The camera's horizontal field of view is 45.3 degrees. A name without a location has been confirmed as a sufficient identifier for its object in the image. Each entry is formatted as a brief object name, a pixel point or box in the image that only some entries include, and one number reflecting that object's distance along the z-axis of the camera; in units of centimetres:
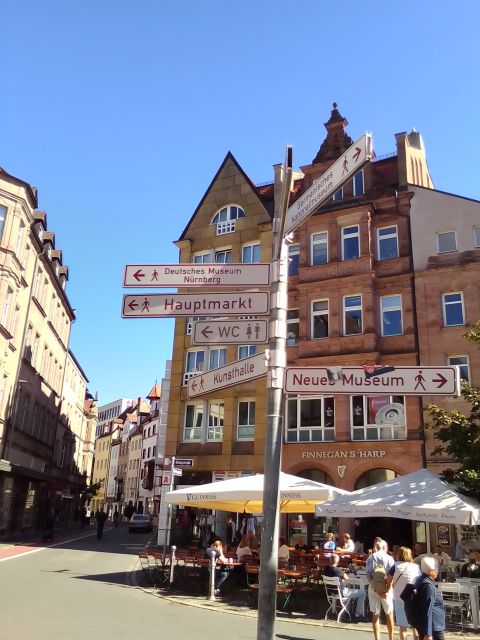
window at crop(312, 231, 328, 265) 2836
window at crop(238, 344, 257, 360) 2885
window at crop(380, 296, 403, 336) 2586
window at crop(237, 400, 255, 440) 2838
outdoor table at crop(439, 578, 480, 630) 1114
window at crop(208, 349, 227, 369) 3011
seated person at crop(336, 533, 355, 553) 1635
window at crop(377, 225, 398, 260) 2698
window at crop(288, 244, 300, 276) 2927
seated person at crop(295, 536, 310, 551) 1807
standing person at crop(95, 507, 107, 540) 3334
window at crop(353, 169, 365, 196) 2872
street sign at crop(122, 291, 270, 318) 588
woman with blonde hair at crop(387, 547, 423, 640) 849
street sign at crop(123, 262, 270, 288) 607
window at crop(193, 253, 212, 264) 3258
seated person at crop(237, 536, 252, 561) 1523
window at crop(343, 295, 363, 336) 2639
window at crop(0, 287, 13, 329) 2844
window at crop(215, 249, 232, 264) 3198
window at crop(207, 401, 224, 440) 2920
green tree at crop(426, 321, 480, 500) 1309
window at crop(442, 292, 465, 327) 2469
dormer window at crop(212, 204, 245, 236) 3259
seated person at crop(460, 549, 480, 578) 1231
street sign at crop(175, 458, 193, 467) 2296
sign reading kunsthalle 564
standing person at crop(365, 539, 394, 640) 934
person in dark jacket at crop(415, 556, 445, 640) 752
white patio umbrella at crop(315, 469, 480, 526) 1163
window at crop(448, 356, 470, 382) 2362
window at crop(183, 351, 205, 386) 3059
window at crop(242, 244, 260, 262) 3112
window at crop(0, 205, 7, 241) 2856
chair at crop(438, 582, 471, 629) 1116
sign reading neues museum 591
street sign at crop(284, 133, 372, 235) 491
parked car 4522
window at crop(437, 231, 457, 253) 2577
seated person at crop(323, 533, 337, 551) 1584
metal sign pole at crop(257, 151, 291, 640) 457
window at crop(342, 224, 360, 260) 2748
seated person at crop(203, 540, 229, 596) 1423
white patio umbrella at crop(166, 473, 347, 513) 1359
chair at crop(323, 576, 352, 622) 1164
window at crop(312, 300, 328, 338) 2727
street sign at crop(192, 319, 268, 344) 586
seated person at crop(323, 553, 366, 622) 1181
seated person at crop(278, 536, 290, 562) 1447
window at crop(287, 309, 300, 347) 2788
